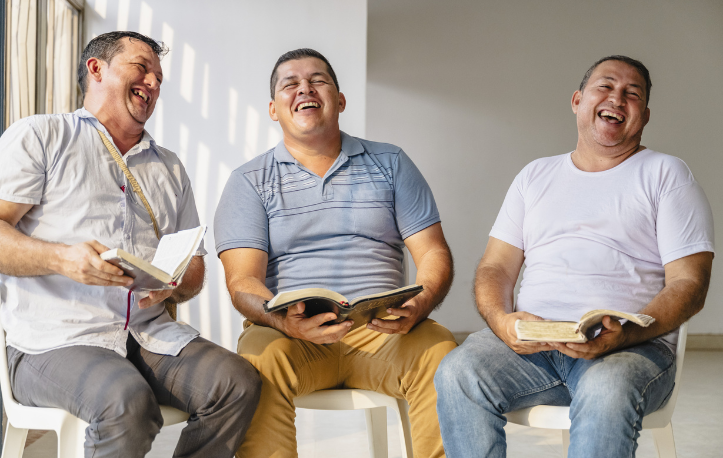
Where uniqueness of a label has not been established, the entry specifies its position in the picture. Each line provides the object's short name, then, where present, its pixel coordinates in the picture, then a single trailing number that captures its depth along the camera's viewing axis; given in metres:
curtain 2.60
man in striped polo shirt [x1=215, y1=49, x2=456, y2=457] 1.60
